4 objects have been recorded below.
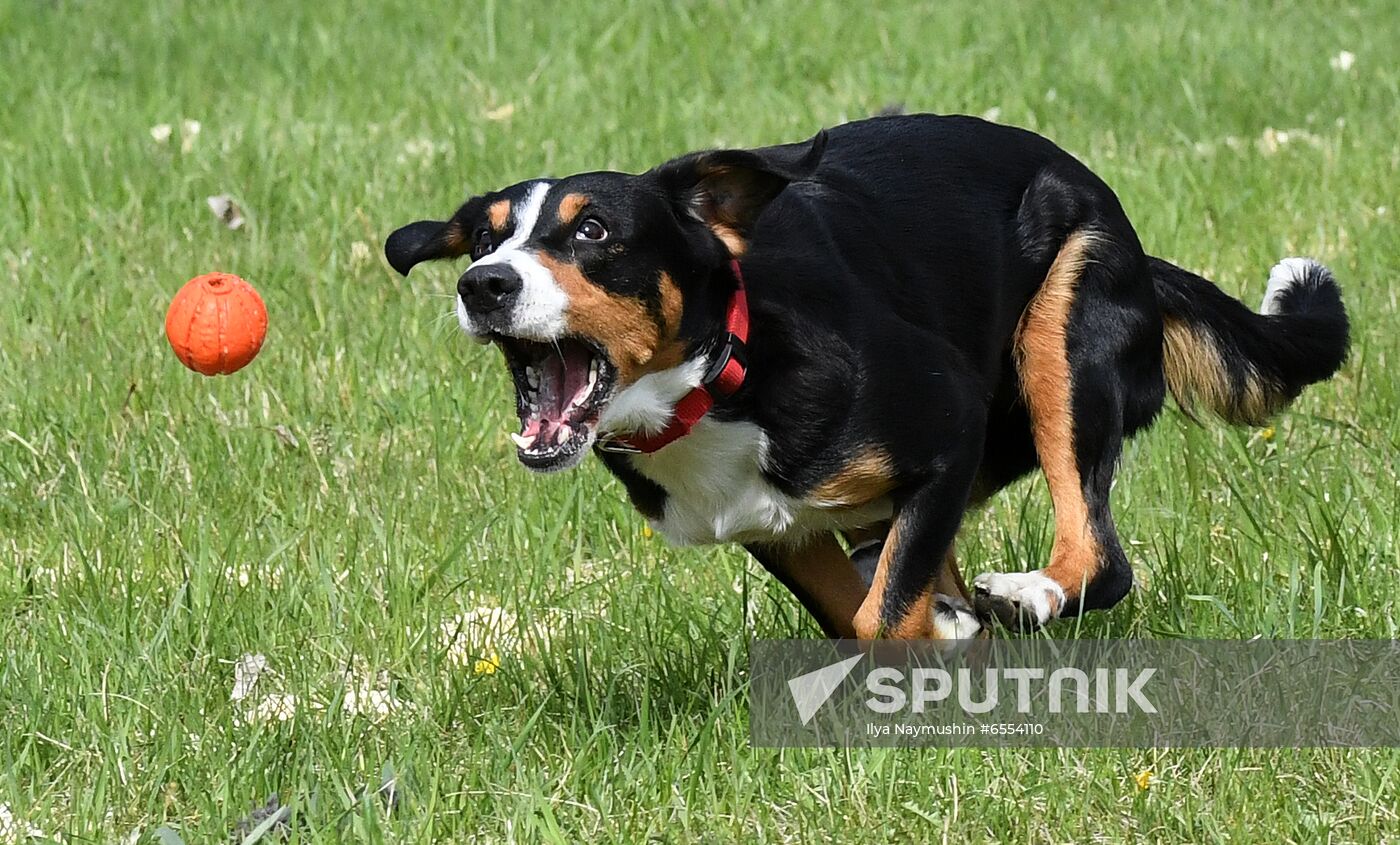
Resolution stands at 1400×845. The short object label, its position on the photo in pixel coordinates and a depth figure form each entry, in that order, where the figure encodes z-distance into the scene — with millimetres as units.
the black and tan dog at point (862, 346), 6504
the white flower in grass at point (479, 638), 7437
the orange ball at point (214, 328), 8484
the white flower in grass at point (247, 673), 7266
